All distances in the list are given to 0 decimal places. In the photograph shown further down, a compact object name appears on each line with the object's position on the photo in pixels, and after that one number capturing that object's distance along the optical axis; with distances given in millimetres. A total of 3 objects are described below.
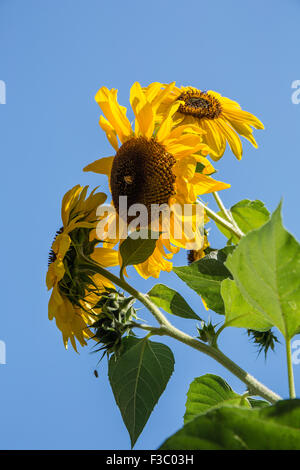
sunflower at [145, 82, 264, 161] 1414
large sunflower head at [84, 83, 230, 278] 1244
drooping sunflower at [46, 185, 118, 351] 1194
